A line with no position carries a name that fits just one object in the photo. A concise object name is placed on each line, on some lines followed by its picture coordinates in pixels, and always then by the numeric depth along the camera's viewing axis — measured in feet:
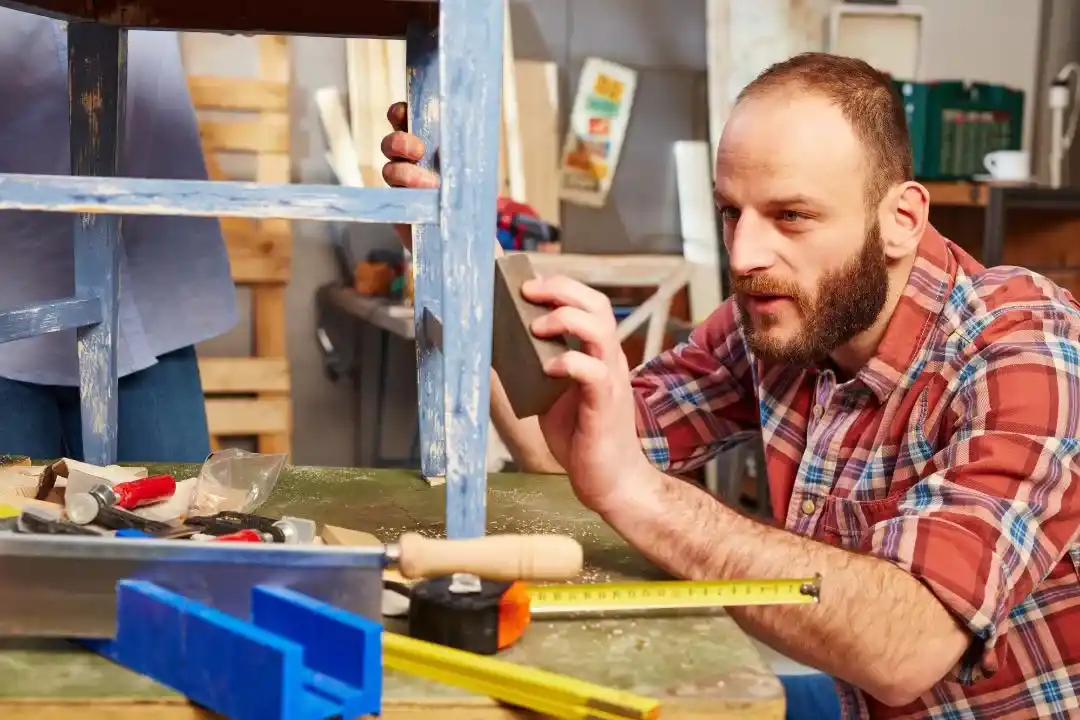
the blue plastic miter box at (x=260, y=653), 2.03
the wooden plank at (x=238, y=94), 10.22
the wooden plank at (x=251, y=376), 10.02
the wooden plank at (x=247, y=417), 9.80
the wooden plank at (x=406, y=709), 2.19
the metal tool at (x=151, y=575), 2.37
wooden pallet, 9.97
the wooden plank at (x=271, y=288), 10.43
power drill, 10.07
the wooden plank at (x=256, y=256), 10.09
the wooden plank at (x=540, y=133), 12.13
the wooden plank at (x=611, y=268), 10.33
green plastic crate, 11.77
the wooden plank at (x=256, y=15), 3.60
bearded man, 3.10
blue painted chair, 2.62
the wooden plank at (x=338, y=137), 11.37
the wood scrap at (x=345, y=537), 2.87
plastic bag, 3.41
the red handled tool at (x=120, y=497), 2.85
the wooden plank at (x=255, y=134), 10.49
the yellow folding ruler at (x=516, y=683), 2.13
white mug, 11.44
